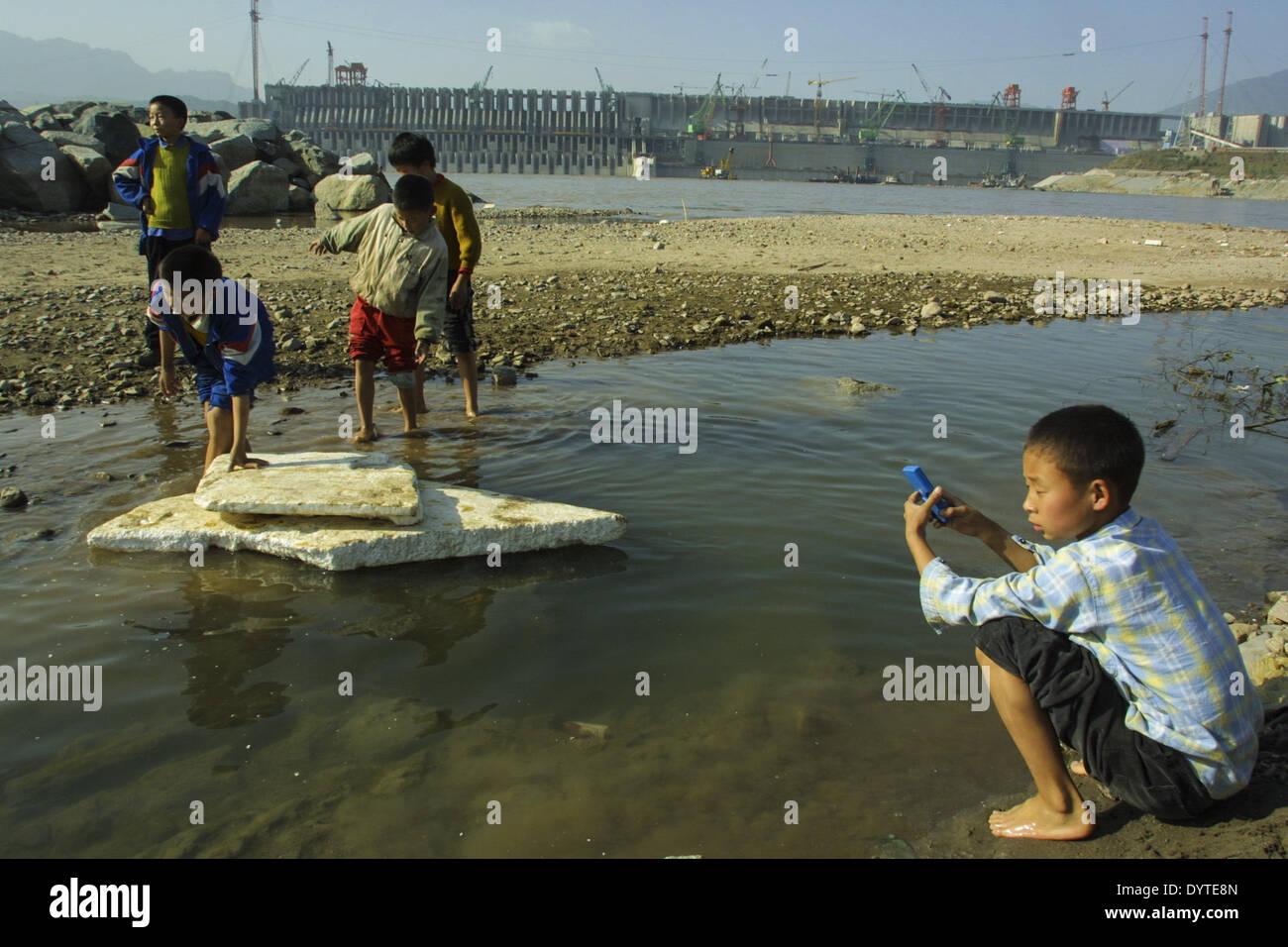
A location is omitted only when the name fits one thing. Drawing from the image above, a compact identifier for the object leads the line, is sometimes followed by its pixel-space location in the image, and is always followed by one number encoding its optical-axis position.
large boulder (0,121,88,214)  20.14
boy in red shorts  5.86
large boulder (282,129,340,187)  28.95
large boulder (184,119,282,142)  27.16
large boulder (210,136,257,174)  25.27
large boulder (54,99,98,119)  28.19
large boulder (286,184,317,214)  25.28
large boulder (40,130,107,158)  23.34
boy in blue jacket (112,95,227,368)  6.34
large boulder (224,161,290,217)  23.19
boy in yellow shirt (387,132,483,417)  5.95
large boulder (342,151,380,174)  27.34
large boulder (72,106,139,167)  24.05
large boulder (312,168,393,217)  23.27
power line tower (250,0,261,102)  80.31
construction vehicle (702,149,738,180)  105.81
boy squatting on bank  2.26
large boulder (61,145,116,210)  21.67
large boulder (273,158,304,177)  27.58
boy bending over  4.90
